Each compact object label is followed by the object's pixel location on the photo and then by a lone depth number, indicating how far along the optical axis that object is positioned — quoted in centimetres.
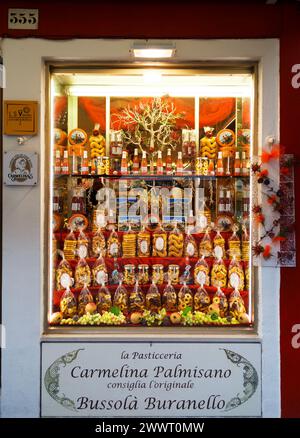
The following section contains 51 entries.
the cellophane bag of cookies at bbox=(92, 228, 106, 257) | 380
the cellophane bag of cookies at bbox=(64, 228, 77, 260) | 373
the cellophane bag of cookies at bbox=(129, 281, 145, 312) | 366
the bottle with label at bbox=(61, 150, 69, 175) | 373
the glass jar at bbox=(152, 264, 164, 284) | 376
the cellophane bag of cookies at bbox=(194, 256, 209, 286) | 373
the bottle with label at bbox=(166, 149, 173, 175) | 388
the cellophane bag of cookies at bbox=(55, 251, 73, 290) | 365
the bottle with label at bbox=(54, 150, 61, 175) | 361
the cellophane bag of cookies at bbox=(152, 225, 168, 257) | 381
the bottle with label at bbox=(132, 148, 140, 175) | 388
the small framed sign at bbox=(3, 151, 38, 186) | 326
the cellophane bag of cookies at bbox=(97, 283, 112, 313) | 364
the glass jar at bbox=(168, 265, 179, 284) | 376
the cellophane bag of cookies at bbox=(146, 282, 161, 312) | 366
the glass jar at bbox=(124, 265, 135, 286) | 375
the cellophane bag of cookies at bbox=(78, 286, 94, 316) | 363
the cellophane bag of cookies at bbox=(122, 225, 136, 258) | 381
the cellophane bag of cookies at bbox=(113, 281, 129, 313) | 365
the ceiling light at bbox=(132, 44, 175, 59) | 315
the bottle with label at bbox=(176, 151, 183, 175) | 387
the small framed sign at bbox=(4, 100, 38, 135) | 326
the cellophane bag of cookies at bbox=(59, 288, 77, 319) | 359
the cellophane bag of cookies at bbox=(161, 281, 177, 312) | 366
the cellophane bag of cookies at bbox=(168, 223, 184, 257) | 381
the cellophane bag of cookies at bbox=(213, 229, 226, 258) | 380
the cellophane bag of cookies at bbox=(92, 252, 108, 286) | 374
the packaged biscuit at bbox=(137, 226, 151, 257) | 382
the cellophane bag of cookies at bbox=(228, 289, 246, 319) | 357
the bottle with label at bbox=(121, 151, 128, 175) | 388
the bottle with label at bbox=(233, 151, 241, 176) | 376
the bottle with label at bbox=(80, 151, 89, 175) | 385
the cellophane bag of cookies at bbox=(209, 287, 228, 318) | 360
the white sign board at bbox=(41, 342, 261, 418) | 327
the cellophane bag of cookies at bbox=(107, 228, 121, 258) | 381
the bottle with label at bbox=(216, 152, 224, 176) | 384
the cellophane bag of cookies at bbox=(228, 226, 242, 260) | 375
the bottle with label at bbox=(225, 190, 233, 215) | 385
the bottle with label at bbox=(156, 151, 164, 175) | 388
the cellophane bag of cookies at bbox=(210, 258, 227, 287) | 372
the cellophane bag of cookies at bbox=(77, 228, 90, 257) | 377
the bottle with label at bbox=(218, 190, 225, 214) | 387
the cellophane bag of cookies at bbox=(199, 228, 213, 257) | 381
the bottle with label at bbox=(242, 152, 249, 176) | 365
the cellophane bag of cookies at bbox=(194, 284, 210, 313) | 365
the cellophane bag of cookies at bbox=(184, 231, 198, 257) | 381
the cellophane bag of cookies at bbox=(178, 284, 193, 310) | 366
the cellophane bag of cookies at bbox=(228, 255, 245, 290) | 366
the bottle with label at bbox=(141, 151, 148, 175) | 388
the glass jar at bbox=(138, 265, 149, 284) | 376
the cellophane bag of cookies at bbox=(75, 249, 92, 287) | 372
